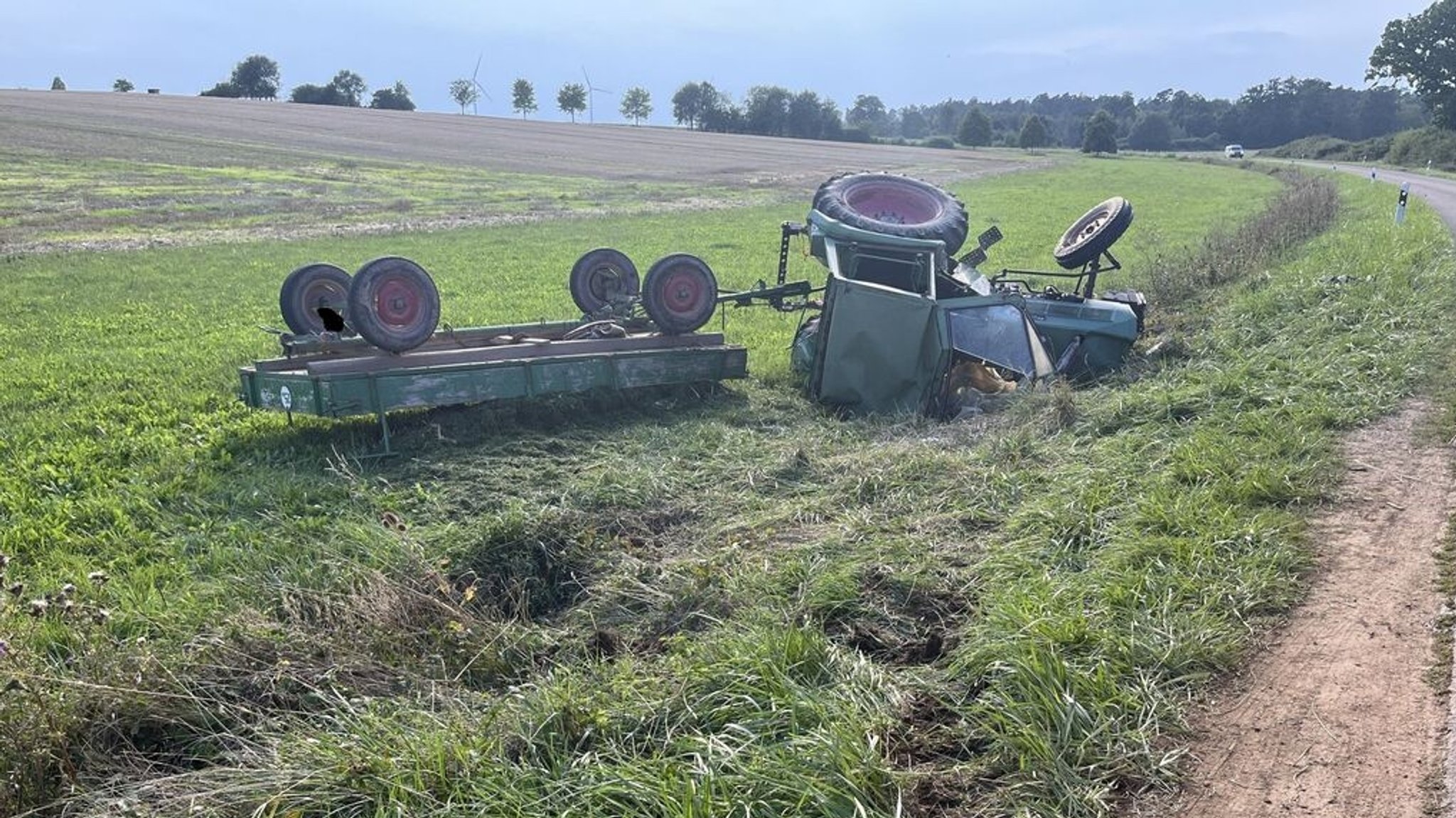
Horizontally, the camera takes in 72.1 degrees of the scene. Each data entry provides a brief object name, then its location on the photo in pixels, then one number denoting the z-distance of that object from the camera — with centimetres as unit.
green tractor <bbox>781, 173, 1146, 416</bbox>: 777
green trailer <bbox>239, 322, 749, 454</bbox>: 688
